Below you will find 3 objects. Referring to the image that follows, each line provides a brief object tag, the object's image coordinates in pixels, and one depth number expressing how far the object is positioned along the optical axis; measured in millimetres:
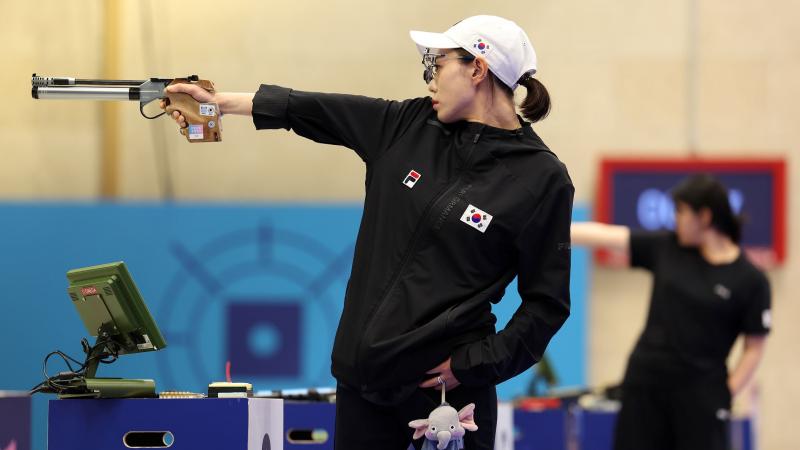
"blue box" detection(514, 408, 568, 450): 11500
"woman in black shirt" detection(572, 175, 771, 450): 9320
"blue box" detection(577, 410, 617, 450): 12133
